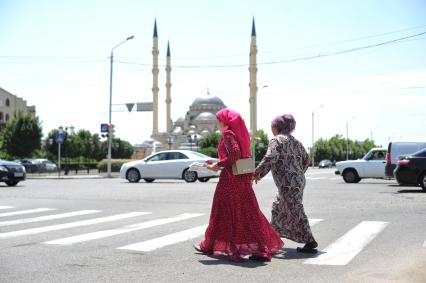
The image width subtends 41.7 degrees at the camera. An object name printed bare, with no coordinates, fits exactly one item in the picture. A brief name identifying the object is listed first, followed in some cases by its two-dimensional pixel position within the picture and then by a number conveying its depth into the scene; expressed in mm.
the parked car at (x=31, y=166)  47656
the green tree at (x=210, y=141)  98000
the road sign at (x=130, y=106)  41500
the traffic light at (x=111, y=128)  37219
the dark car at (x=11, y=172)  20645
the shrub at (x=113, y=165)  44781
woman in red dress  6012
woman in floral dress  6383
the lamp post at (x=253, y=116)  89312
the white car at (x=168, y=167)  22906
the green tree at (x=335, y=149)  116562
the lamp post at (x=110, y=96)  36853
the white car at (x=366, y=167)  22844
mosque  86750
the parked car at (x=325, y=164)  80000
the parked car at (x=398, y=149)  19969
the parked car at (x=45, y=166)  51119
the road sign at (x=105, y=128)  37344
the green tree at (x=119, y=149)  90544
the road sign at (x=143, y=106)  41188
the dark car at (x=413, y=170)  16469
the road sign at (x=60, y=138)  36594
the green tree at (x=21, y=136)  61188
